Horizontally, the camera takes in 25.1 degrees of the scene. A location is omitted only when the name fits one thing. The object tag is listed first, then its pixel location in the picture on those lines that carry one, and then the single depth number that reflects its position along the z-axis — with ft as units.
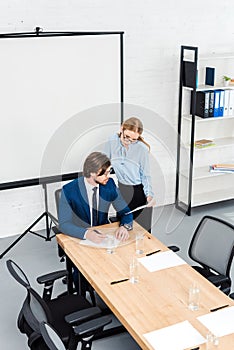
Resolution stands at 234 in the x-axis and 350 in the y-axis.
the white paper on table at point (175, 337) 8.47
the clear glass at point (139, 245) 11.53
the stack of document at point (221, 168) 18.94
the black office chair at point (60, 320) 9.24
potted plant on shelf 18.48
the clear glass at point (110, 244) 11.54
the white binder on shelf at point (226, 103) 18.21
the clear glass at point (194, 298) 9.53
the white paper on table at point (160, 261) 10.87
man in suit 11.73
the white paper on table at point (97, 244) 11.70
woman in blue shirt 13.96
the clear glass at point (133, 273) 10.38
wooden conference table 9.09
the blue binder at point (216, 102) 17.97
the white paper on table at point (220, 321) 8.84
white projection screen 14.67
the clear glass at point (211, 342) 8.42
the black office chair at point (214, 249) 11.48
